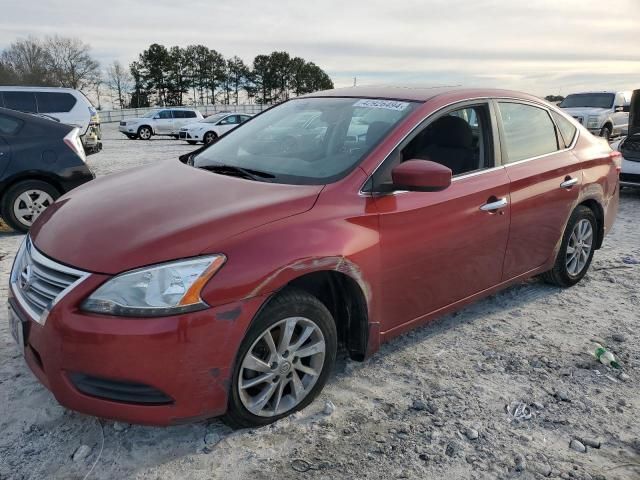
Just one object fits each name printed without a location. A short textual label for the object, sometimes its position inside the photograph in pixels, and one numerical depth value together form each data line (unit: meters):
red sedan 2.20
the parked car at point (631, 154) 8.59
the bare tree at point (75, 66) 58.59
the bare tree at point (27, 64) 51.85
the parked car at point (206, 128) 23.33
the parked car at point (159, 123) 26.66
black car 6.04
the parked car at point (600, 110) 16.73
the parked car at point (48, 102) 13.28
